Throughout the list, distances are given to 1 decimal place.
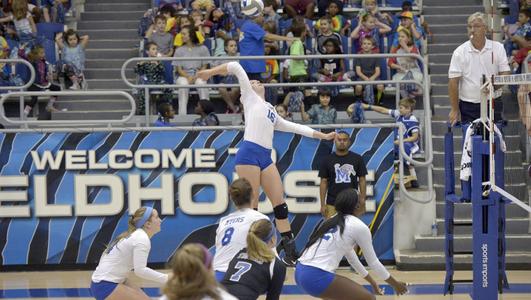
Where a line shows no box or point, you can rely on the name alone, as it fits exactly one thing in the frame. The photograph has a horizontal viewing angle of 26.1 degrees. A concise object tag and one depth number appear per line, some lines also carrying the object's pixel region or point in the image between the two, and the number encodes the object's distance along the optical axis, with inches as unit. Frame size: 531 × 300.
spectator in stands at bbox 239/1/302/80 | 648.4
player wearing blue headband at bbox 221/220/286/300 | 353.4
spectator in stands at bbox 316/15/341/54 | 679.4
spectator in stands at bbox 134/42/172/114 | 665.0
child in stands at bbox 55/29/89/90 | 707.4
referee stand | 443.5
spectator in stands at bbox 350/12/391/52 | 694.5
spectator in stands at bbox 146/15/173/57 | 712.4
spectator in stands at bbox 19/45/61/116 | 692.7
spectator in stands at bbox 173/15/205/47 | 693.9
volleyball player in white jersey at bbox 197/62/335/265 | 496.1
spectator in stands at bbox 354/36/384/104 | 654.5
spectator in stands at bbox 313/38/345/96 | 661.9
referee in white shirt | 487.5
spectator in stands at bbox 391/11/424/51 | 700.1
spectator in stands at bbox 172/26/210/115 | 652.1
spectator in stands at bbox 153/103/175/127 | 628.7
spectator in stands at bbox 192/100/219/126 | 626.8
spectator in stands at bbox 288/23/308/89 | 656.4
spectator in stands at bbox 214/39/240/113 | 653.9
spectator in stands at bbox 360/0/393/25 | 719.7
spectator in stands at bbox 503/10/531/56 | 686.5
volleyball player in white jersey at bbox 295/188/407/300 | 393.7
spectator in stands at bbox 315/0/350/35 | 718.5
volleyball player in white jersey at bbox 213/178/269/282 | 375.2
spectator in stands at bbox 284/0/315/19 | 741.9
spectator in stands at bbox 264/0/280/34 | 713.5
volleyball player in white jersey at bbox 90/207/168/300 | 406.0
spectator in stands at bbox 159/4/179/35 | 725.9
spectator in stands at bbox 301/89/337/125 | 622.2
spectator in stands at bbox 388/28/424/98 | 661.3
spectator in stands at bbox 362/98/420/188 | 617.3
